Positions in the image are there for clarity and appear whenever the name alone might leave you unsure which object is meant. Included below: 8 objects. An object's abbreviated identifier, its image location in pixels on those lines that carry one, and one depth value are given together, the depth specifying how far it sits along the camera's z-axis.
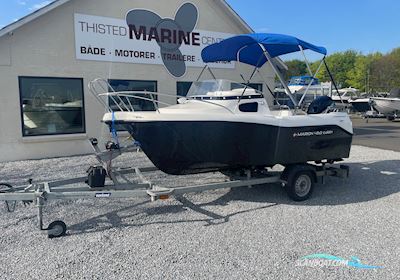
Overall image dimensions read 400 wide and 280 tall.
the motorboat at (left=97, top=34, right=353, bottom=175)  4.77
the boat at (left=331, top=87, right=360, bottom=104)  29.57
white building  8.43
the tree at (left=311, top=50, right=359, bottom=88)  58.12
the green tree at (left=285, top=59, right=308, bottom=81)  52.10
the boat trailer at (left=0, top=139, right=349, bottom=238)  4.12
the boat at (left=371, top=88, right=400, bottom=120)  20.17
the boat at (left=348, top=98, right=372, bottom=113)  21.84
